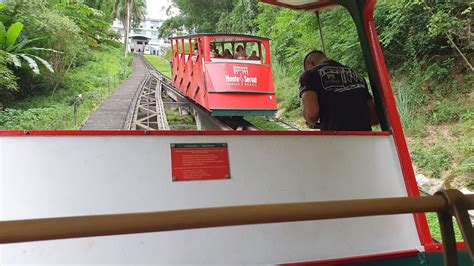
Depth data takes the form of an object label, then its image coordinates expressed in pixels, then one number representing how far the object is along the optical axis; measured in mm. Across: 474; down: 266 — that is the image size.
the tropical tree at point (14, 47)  13250
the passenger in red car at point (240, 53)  10088
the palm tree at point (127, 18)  39844
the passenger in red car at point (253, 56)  10248
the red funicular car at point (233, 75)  9508
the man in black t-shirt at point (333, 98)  2684
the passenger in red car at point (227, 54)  10023
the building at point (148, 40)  59812
